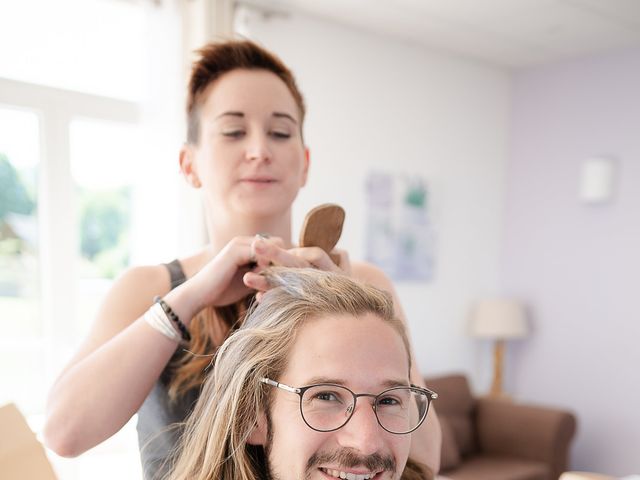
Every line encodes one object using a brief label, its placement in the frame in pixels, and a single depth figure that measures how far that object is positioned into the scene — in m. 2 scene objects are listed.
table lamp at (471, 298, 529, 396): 4.21
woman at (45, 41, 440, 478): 0.93
